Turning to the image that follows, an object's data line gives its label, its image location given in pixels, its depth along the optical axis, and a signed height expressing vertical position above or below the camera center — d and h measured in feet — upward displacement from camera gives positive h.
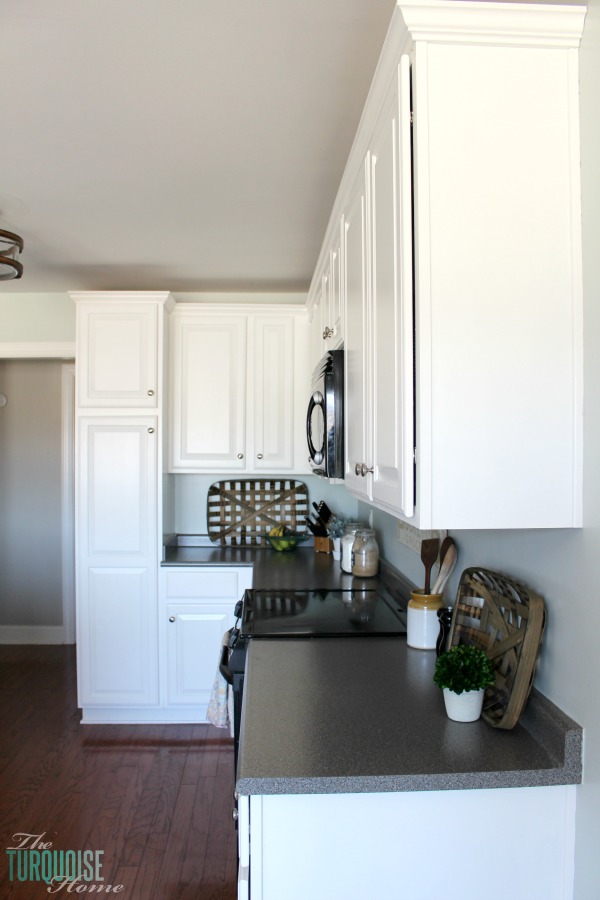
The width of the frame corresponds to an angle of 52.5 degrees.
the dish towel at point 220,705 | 6.63 -2.74
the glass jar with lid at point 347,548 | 9.43 -1.47
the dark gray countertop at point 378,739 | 3.51 -1.84
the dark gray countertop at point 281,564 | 8.72 -1.86
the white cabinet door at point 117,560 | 10.67 -1.85
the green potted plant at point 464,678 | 4.02 -1.49
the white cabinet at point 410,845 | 3.54 -2.31
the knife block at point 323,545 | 11.30 -1.69
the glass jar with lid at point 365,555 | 9.12 -1.51
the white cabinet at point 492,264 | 3.57 +1.12
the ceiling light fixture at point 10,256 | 8.66 +2.91
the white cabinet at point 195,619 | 10.62 -2.87
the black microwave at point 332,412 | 6.61 +0.46
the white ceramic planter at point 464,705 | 4.15 -1.72
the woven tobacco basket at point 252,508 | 12.16 -1.08
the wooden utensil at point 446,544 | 5.80 -0.87
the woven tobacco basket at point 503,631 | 3.94 -1.26
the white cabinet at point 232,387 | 11.42 +1.26
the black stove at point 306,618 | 6.12 -1.83
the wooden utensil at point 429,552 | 5.88 -0.96
